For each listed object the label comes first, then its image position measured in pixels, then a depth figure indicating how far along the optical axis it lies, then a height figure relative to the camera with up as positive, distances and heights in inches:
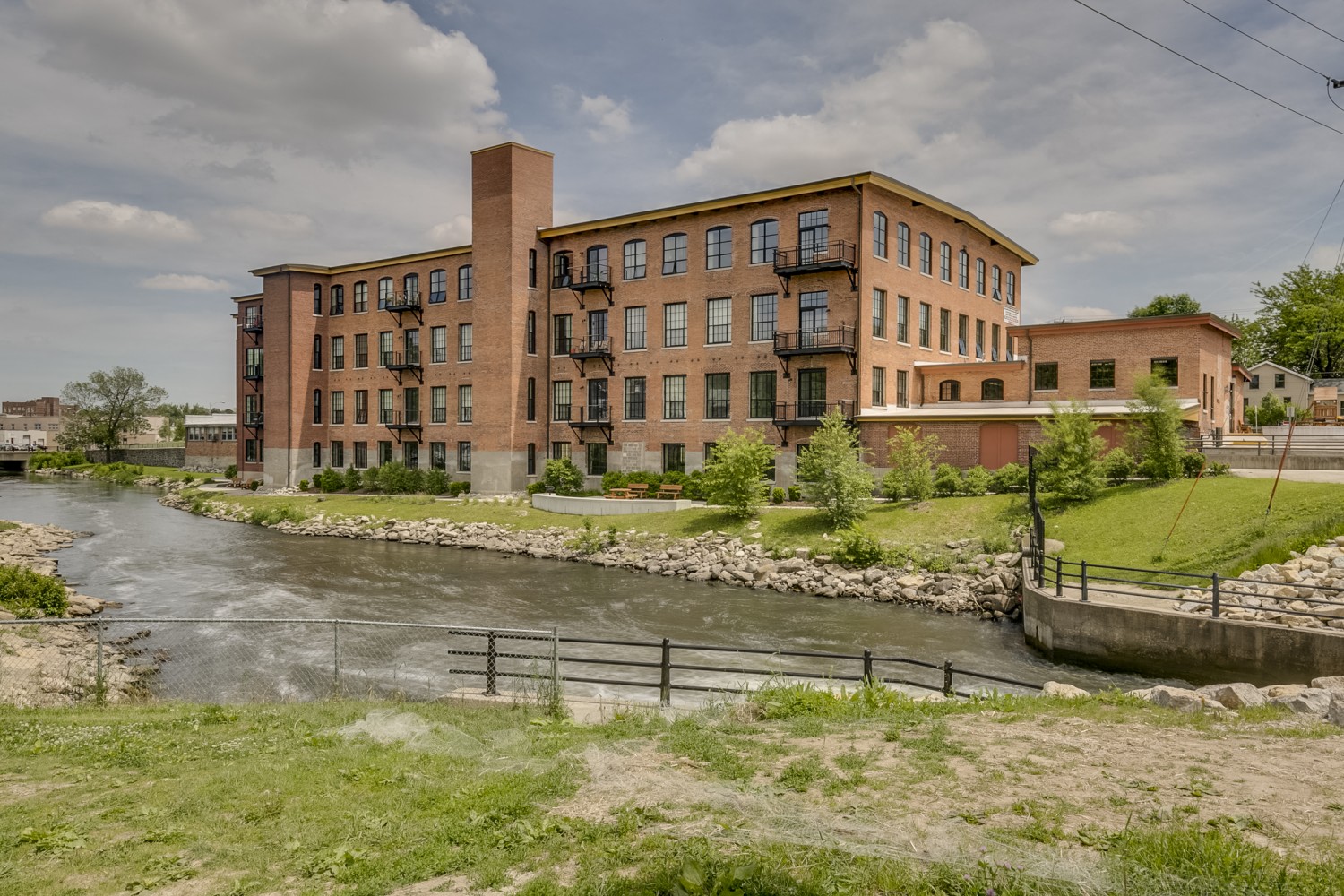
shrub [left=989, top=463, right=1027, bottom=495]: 1149.1 -41.1
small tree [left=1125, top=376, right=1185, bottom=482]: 1027.3 +26.5
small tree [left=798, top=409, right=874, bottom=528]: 1128.2 -42.0
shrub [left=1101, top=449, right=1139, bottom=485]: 1073.5 -18.9
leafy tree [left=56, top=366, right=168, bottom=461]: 3752.5 +182.2
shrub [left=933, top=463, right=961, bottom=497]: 1190.9 -47.7
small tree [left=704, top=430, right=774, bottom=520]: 1230.9 -42.5
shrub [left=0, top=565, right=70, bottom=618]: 721.6 -139.3
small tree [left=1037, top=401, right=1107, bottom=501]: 1021.2 -8.0
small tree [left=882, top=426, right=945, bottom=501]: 1187.3 -27.5
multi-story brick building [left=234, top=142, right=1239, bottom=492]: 1435.8 +258.4
